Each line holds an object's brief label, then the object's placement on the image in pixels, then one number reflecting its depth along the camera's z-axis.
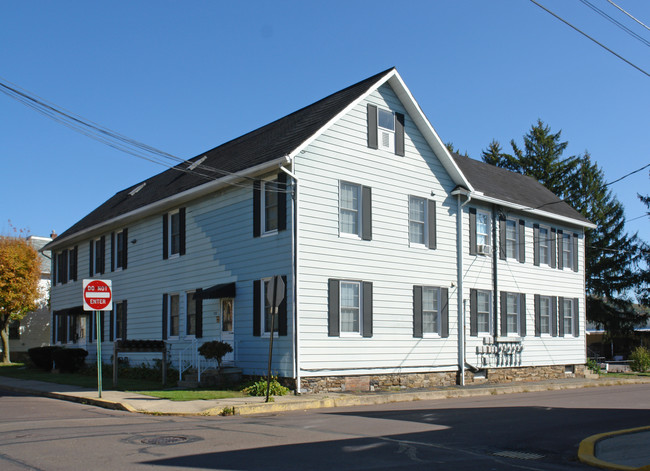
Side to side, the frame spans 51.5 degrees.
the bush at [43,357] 27.95
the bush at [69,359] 26.78
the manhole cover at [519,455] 9.23
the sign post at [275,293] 15.04
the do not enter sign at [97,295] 16.52
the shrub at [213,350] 18.38
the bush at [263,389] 16.92
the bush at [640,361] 32.66
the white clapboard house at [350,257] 18.52
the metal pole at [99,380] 16.33
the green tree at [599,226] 48.84
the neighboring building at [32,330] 43.59
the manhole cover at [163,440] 9.70
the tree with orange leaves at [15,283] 37.66
